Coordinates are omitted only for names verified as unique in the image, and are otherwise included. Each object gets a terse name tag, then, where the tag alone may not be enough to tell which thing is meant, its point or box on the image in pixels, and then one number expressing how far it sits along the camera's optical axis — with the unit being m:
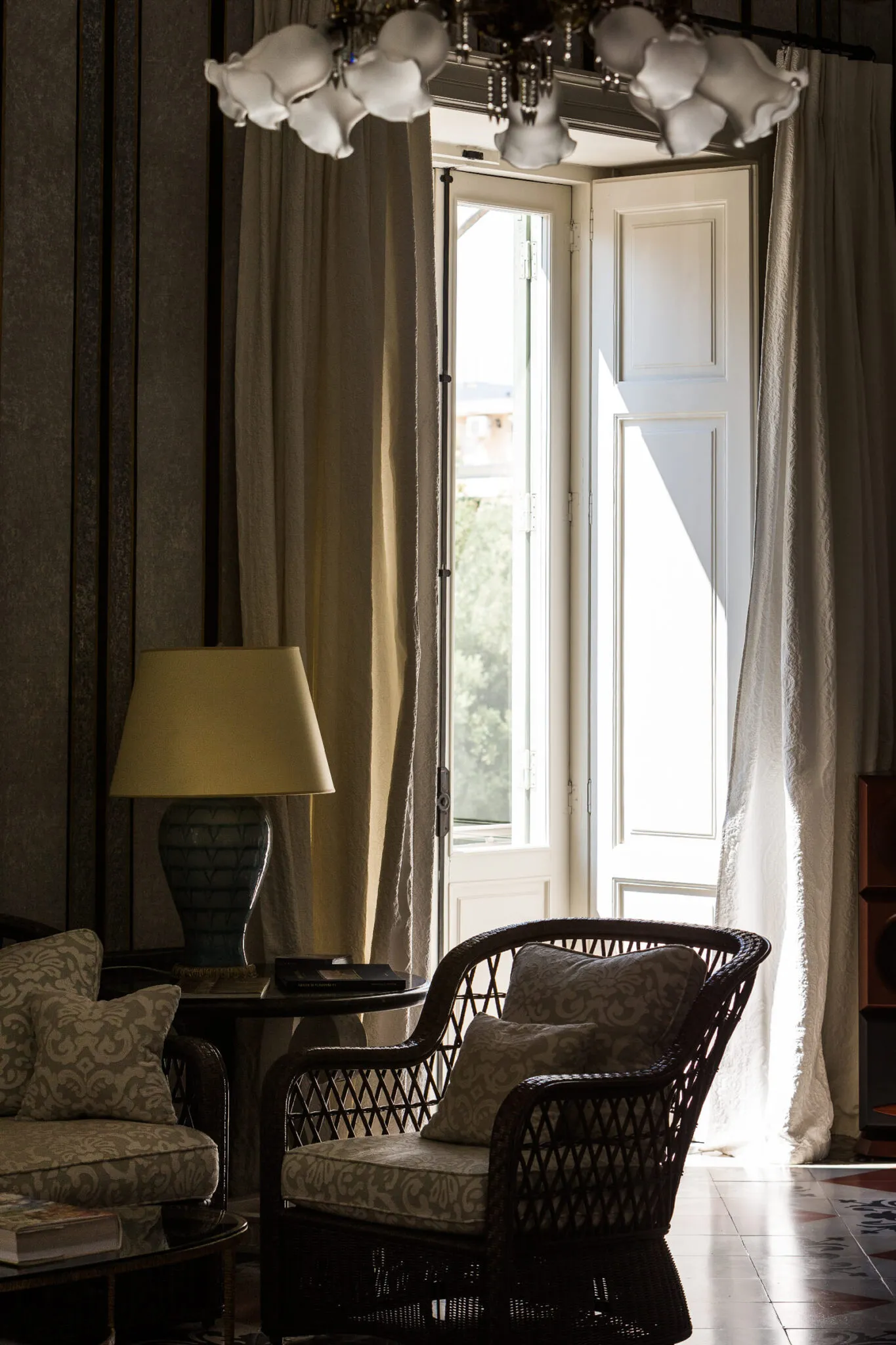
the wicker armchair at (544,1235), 4.35
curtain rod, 7.54
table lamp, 5.38
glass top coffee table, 3.69
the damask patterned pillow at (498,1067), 4.73
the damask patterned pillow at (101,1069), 4.87
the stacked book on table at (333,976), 5.42
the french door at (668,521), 7.60
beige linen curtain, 6.28
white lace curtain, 7.33
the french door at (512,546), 7.75
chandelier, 2.86
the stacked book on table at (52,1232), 3.71
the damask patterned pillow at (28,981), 4.96
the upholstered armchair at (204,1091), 4.97
